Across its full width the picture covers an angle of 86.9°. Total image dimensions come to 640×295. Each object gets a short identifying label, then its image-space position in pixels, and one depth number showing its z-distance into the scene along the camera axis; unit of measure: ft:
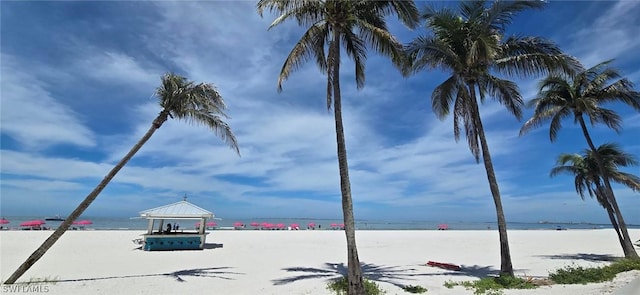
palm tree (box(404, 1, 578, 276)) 36.40
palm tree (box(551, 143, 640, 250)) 52.19
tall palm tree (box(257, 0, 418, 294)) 31.91
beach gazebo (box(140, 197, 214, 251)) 62.03
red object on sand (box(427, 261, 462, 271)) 43.50
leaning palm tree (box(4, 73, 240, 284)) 36.88
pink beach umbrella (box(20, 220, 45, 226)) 118.21
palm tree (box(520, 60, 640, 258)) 46.52
